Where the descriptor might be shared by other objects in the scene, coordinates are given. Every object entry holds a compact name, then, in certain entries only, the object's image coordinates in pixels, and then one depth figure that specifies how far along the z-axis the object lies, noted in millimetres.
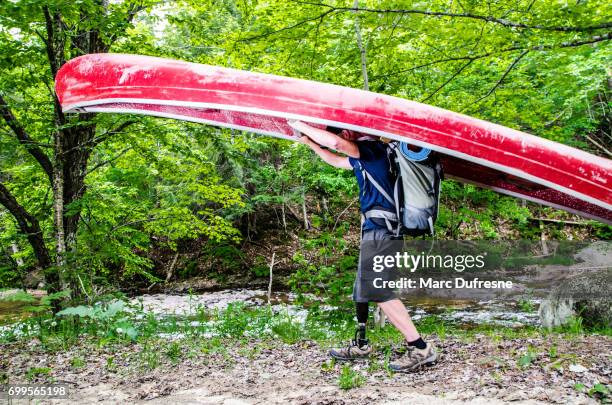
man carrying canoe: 2924
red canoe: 3055
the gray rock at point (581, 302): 5500
